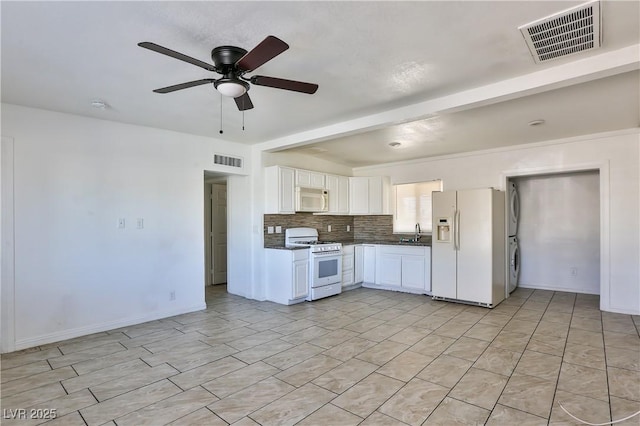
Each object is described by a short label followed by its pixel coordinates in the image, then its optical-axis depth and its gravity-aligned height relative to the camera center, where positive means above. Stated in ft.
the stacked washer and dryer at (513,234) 18.57 -1.24
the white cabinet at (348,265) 19.74 -3.08
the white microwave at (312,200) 18.44 +0.82
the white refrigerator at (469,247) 15.84 -1.67
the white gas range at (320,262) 17.30 -2.61
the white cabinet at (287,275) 16.56 -3.10
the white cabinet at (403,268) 18.42 -3.13
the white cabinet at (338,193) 20.69 +1.32
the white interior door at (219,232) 22.21 -1.19
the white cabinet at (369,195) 21.93 +1.22
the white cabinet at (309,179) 18.54 +2.00
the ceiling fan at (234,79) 7.15 +3.00
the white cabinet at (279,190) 17.46 +1.27
